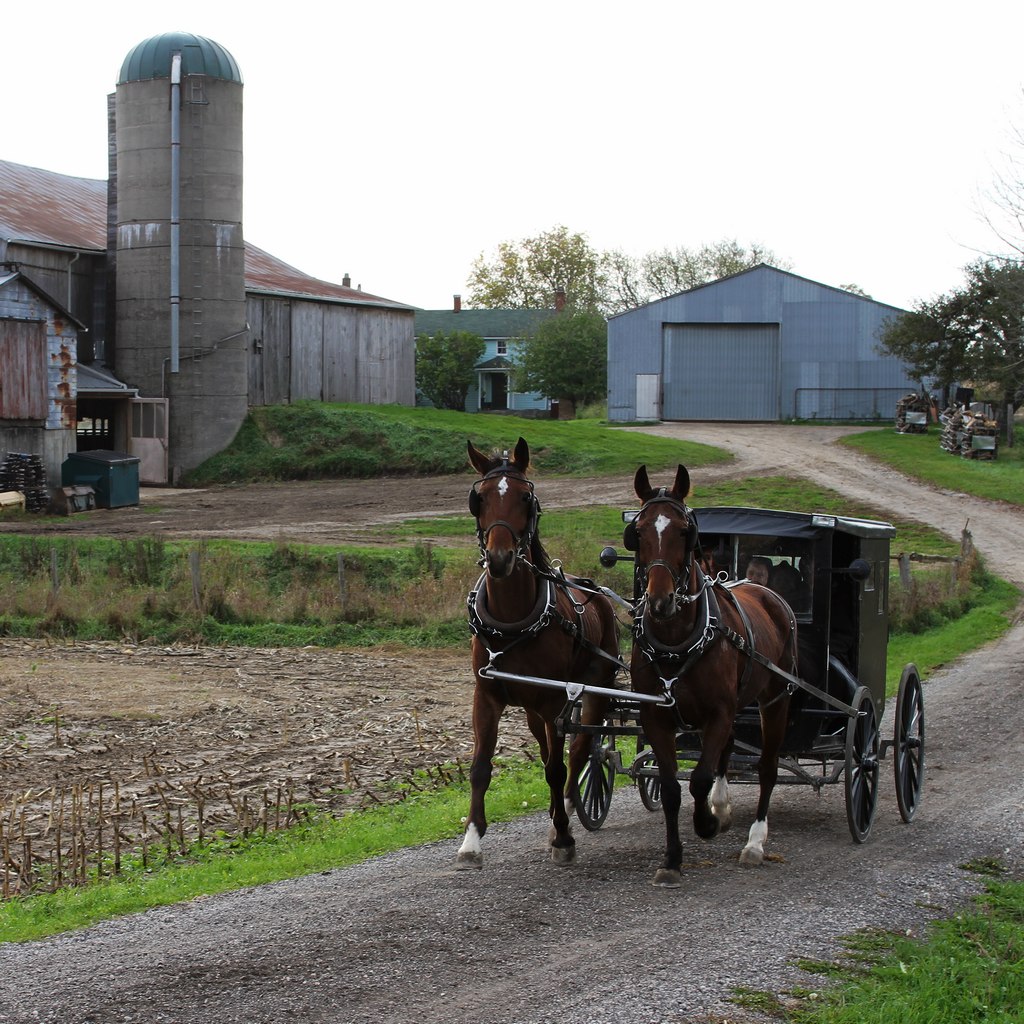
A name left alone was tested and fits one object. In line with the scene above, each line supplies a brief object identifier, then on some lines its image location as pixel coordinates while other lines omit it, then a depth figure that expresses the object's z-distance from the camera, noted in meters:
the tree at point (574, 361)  70.81
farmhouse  80.00
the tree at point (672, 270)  93.06
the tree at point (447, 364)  74.56
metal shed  55.66
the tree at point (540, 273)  99.56
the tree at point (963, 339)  45.16
